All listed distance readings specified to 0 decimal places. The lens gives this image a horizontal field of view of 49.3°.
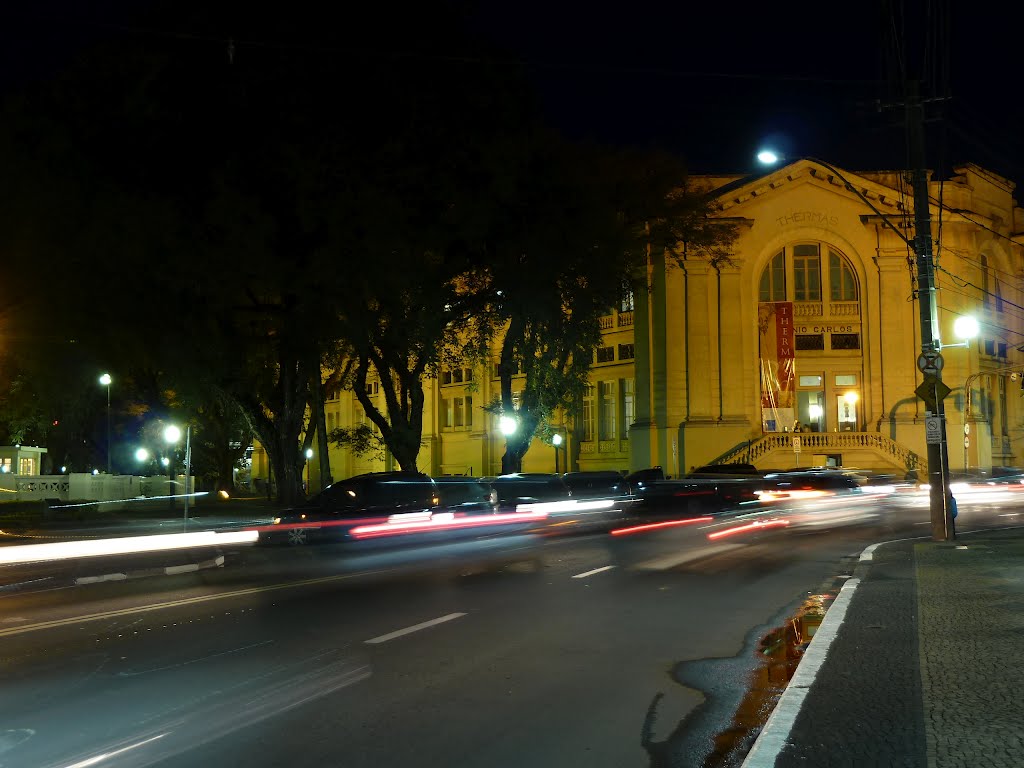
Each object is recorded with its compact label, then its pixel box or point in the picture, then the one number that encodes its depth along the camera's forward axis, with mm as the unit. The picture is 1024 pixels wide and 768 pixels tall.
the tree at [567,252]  36188
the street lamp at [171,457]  39869
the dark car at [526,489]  33031
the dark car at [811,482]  41031
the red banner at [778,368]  54750
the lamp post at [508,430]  41278
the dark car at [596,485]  35844
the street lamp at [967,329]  43100
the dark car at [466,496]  27969
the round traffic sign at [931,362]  20984
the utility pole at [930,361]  20953
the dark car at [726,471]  42447
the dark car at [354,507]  25078
